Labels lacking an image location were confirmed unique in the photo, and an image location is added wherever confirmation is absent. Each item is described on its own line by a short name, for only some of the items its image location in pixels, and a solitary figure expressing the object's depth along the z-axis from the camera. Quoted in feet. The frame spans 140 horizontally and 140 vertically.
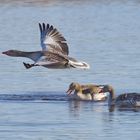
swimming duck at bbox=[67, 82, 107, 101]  73.67
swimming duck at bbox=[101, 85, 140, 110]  69.41
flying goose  62.03
